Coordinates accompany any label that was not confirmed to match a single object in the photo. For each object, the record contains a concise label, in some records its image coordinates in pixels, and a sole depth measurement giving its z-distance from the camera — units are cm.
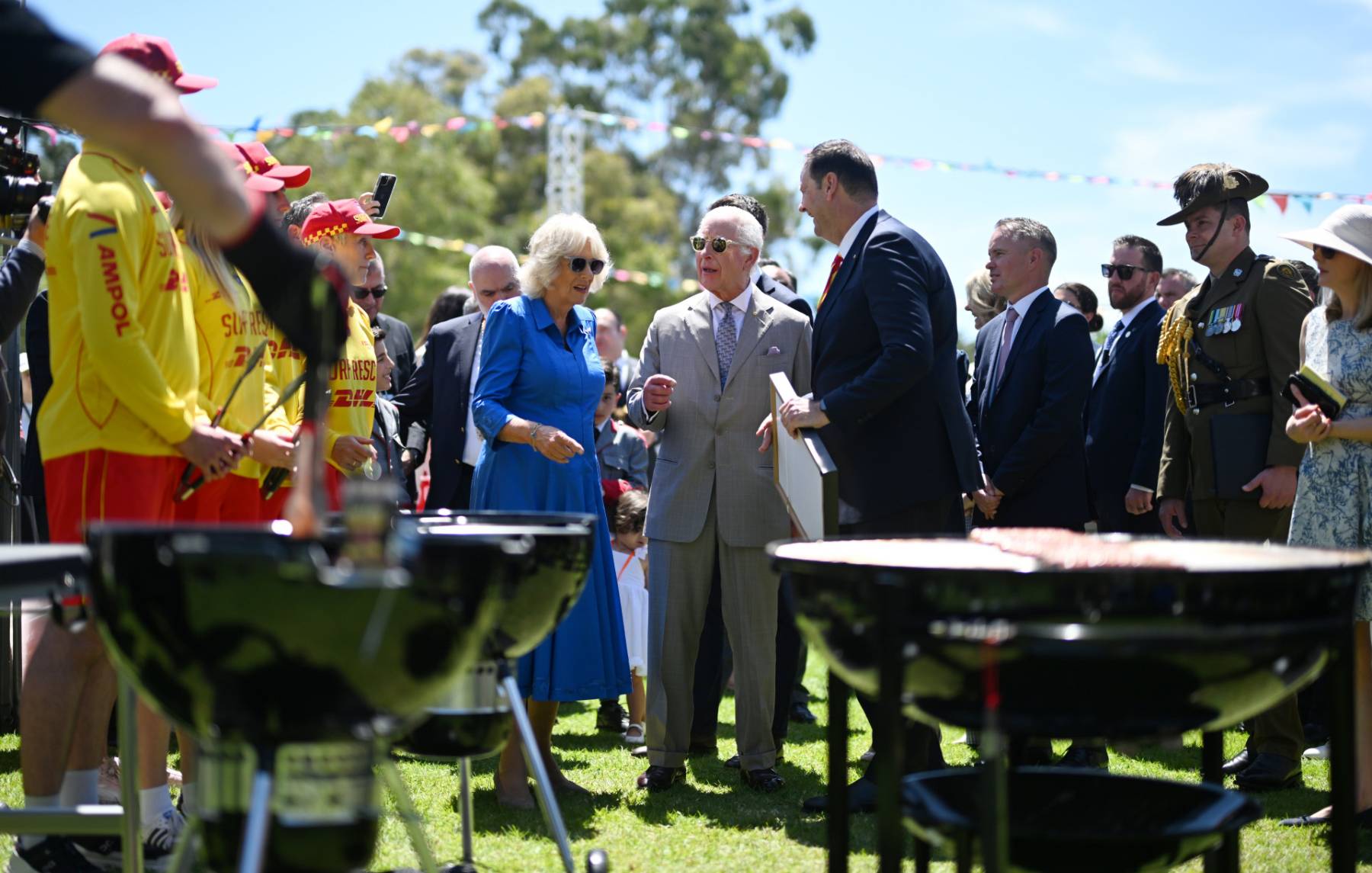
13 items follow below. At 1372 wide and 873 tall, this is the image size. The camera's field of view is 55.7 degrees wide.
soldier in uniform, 500
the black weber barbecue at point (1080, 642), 194
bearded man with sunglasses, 620
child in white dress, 626
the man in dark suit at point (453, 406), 623
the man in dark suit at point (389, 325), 632
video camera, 419
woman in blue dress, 471
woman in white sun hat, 423
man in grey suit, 508
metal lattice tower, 2300
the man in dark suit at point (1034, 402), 542
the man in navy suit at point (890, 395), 451
